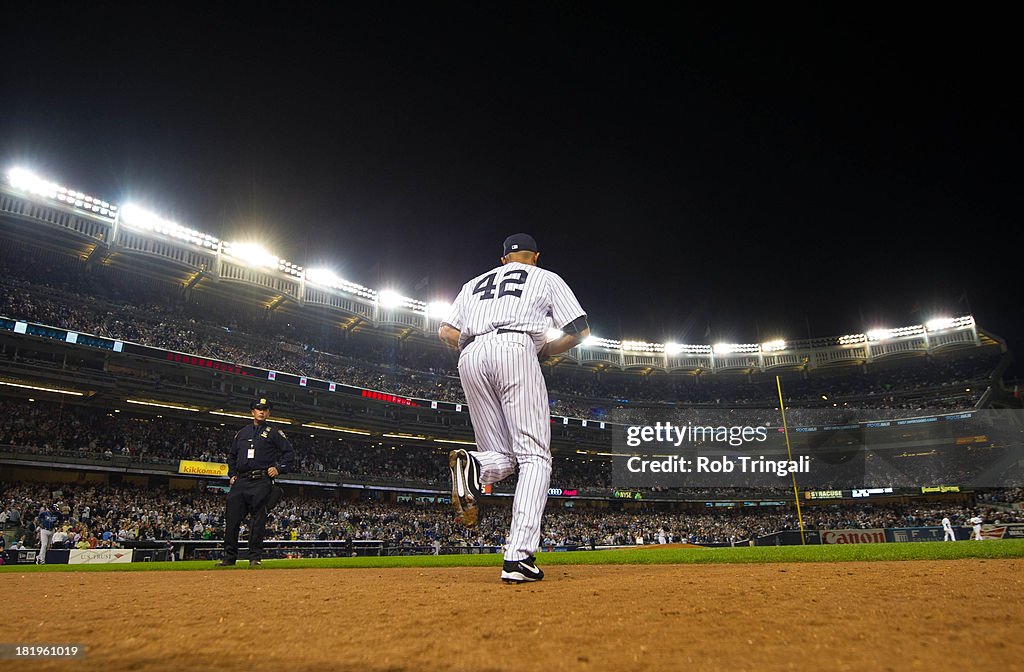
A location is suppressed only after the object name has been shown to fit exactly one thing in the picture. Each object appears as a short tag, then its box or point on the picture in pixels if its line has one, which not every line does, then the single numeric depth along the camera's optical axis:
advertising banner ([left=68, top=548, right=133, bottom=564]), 10.59
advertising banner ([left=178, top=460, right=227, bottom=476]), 22.50
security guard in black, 6.06
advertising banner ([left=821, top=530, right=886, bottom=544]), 22.30
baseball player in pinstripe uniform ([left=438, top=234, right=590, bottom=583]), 3.26
